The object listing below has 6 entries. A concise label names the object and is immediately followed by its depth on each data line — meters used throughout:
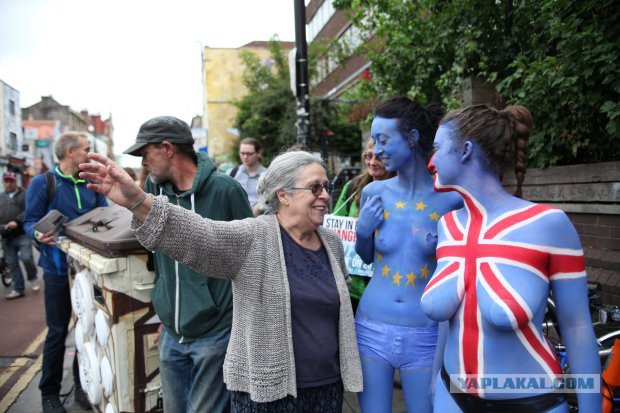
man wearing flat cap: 2.34
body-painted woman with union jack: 1.44
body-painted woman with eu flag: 2.00
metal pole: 6.11
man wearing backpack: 3.62
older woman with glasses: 1.62
